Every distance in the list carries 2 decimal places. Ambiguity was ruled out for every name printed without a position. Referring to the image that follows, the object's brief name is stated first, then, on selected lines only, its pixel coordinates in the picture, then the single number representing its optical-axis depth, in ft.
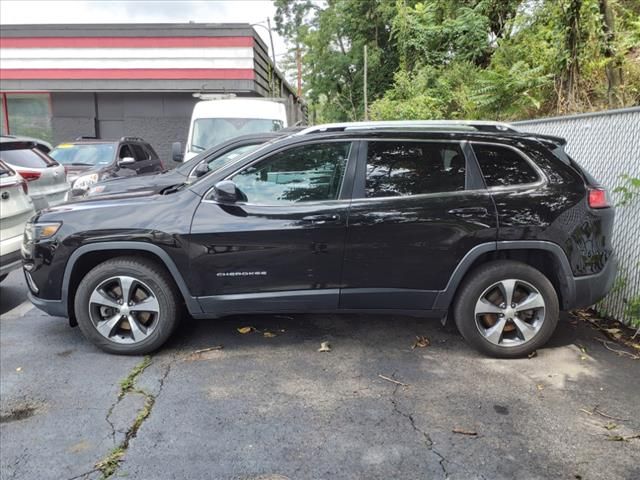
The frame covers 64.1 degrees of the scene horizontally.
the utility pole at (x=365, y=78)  62.80
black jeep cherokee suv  12.45
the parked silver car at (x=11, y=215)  16.70
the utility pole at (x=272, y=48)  61.67
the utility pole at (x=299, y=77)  114.93
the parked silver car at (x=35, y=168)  25.53
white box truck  30.91
